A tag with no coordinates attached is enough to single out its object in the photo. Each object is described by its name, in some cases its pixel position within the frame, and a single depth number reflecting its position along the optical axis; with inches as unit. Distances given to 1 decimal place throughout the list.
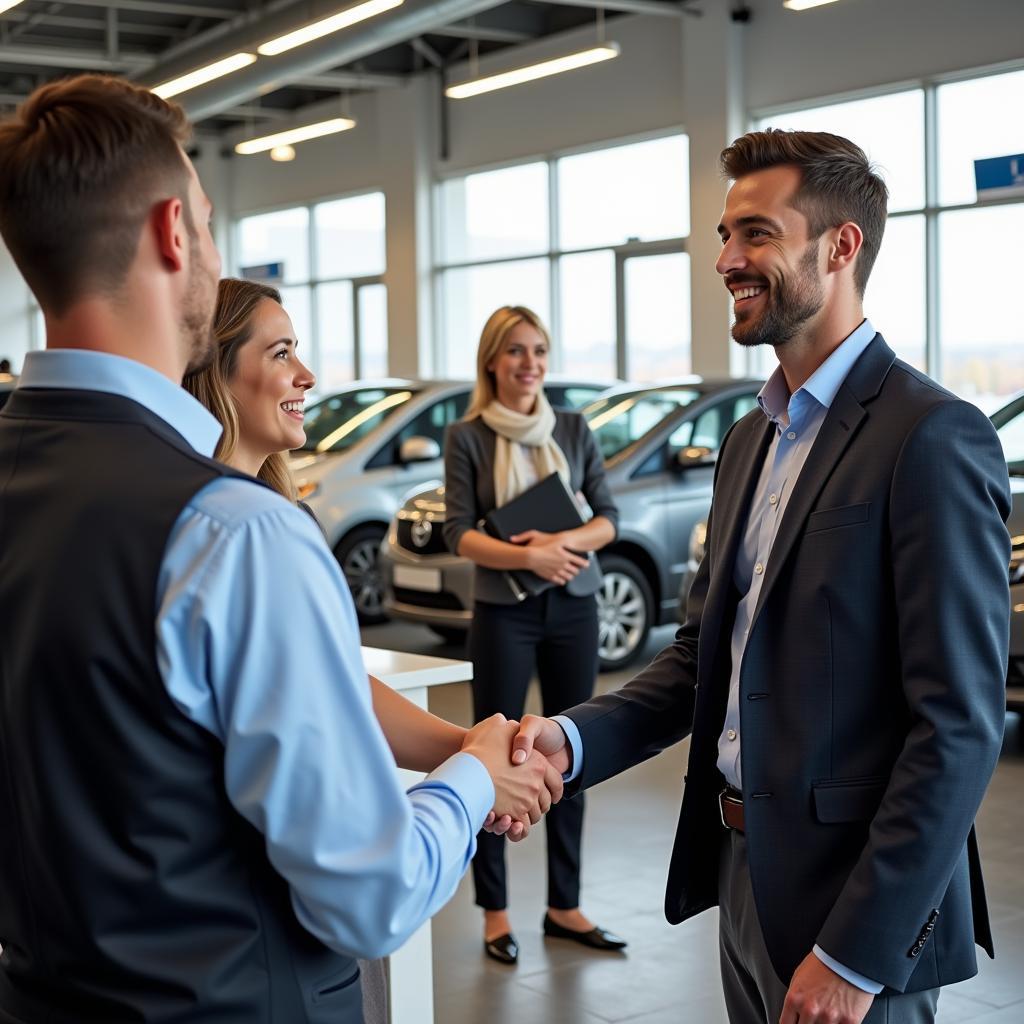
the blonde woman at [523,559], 161.3
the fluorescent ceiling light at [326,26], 454.9
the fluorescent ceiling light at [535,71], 479.8
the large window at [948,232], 456.1
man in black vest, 50.7
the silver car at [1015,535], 215.0
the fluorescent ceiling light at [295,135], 596.4
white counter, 123.6
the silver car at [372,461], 358.6
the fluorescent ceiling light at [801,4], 389.7
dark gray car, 311.3
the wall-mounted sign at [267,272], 781.3
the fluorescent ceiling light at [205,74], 525.0
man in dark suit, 70.0
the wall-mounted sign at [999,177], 441.7
